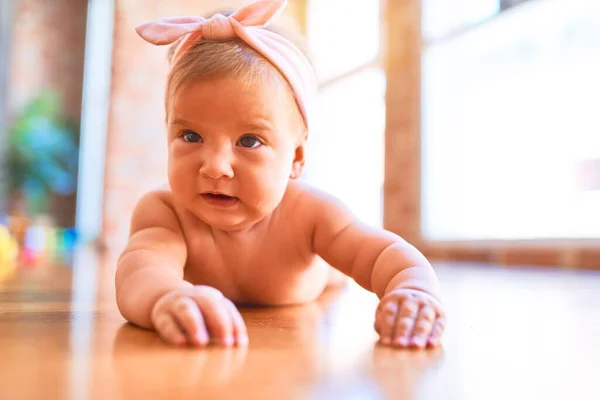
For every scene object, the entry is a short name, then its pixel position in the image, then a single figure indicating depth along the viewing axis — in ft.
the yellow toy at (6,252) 8.18
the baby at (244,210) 2.58
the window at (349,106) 13.66
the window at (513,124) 8.14
